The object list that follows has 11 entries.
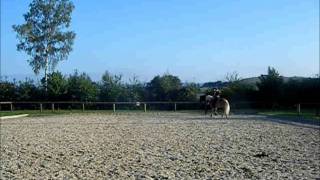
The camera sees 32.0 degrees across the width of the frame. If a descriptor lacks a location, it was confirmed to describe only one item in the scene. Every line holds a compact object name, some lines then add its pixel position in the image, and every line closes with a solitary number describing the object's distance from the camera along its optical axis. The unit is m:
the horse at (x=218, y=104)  28.67
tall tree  47.00
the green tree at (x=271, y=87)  39.94
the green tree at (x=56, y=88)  42.97
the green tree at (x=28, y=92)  43.56
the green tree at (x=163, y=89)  45.34
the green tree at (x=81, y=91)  43.34
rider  29.44
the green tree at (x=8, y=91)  43.88
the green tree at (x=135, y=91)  44.06
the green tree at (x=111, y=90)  43.97
